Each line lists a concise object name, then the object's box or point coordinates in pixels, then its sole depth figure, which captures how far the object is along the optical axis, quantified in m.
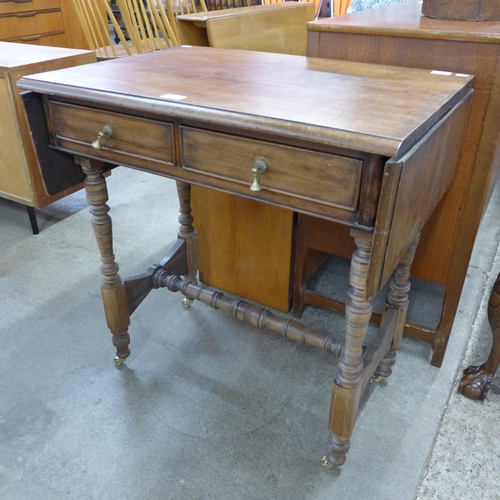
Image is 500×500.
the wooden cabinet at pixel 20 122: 1.82
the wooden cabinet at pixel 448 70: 1.08
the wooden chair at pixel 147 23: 2.39
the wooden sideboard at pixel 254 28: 1.67
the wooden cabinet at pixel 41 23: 3.48
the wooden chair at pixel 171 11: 2.49
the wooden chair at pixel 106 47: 2.45
